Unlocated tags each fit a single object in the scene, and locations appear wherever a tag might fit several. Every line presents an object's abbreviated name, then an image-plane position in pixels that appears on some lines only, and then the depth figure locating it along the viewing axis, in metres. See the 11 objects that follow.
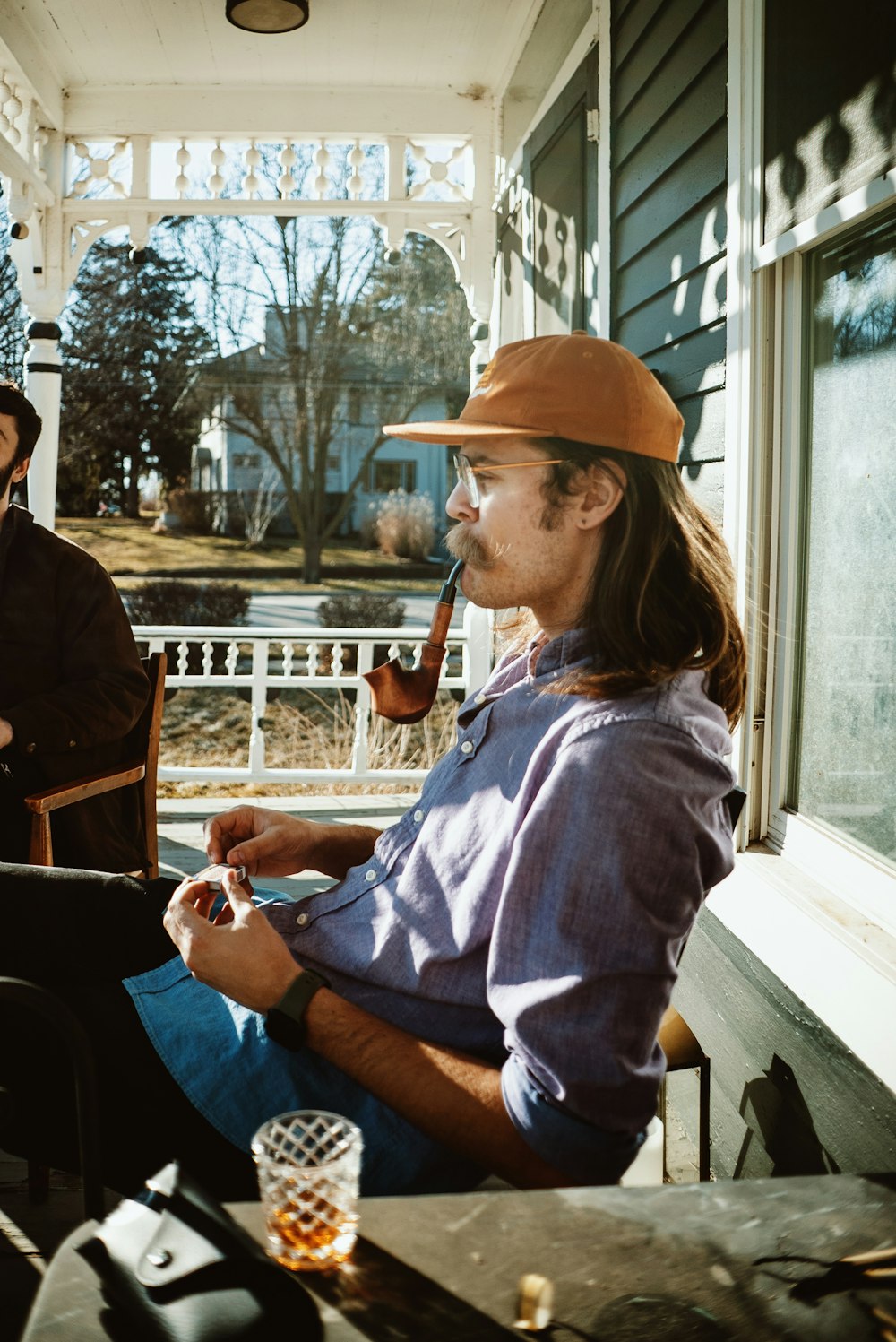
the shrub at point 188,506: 14.82
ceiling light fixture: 3.69
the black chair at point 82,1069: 0.98
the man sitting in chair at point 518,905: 0.95
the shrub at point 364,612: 11.69
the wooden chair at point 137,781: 2.35
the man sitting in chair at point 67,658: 2.49
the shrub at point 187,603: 12.28
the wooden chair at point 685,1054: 1.60
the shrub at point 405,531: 14.91
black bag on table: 0.67
